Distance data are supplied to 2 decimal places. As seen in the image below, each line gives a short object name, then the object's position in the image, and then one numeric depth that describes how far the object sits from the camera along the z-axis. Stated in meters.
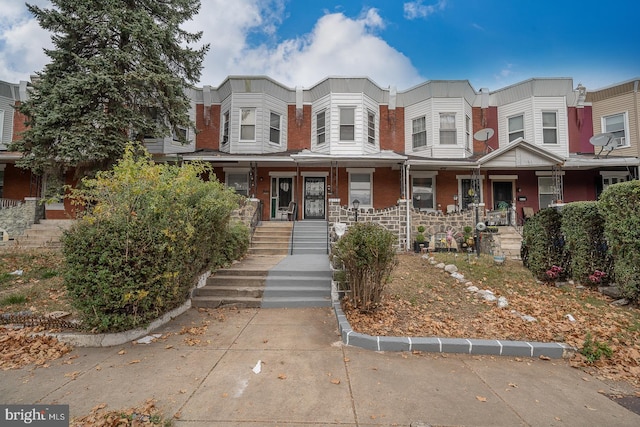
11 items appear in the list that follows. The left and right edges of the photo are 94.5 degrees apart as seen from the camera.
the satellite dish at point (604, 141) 12.91
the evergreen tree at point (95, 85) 9.48
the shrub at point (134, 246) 3.94
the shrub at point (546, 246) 6.84
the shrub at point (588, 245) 6.07
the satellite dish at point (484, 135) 13.22
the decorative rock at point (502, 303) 5.33
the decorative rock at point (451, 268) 7.47
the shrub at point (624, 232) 5.07
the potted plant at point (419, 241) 10.96
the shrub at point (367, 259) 4.71
